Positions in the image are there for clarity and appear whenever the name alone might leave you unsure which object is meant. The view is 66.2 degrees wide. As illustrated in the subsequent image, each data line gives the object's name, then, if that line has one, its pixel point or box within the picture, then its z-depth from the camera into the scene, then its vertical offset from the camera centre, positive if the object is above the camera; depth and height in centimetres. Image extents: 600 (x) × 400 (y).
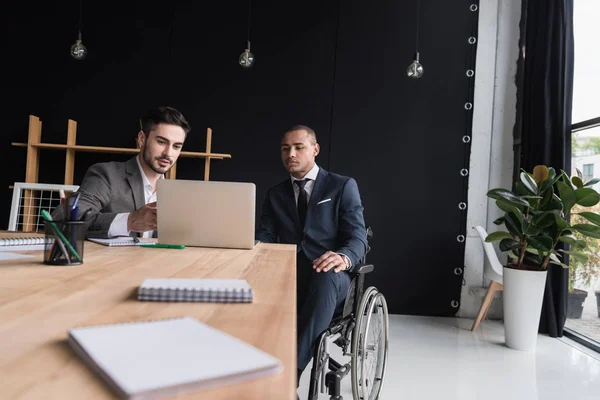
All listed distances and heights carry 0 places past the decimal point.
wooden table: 43 -17
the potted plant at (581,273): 371 -41
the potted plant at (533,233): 316 -8
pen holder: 108 -11
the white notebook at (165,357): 41 -16
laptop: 159 -4
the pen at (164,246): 156 -15
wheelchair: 176 -56
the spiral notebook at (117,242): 159 -15
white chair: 376 -46
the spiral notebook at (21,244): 132 -15
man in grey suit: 181 +8
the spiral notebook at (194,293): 76 -15
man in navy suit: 228 -3
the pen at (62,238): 108 -10
